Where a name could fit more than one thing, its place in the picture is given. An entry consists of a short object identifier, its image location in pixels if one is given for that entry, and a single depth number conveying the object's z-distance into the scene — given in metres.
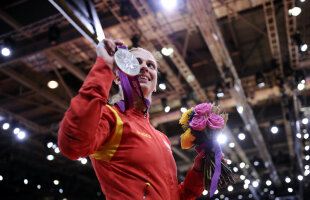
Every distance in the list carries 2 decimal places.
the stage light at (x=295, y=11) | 5.80
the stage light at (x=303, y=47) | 6.33
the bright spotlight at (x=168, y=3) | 5.34
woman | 1.01
